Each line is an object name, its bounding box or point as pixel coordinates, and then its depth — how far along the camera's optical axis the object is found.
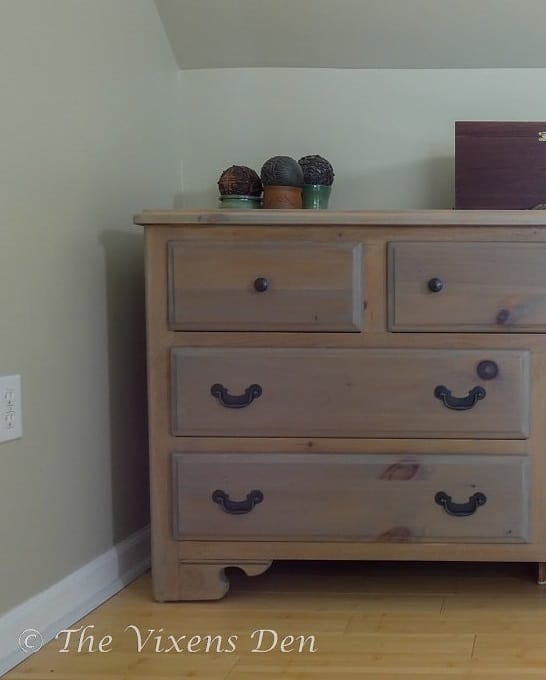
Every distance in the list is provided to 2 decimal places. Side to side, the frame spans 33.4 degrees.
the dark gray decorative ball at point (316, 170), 2.11
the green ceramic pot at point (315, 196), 2.12
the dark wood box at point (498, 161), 2.00
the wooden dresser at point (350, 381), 1.74
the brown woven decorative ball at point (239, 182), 2.07
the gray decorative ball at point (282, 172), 2.02
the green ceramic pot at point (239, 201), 2.07
